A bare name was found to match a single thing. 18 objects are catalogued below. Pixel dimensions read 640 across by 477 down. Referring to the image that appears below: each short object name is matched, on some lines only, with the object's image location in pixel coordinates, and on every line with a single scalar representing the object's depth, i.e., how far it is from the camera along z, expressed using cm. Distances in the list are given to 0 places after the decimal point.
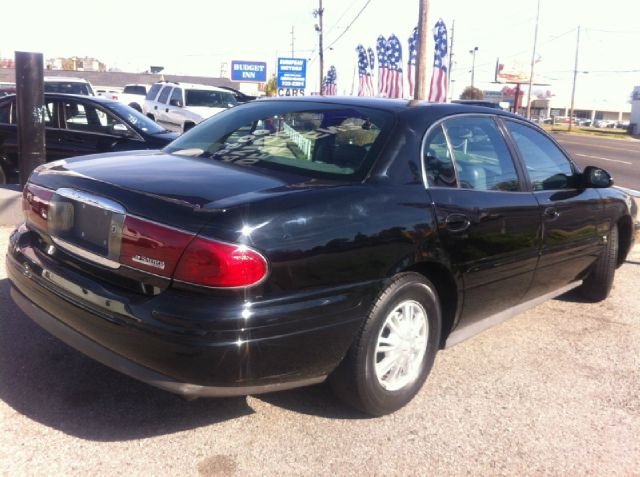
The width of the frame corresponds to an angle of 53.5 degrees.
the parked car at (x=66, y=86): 1735
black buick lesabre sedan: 261
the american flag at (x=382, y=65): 2947
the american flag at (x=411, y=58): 2533
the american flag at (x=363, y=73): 3555
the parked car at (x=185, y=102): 1727
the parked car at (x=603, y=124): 9322
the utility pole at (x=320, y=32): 3825
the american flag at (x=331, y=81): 4385
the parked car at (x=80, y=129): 883
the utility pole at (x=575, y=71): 7475
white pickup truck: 2216
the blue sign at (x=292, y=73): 3203
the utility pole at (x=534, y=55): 5176
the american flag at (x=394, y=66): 2798
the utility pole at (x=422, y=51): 1498
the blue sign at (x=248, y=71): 5234
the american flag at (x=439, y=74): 2142
